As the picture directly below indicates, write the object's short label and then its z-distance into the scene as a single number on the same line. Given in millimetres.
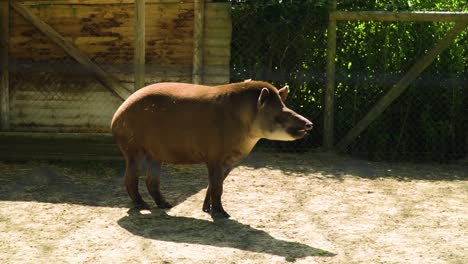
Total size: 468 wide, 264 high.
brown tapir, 5809
